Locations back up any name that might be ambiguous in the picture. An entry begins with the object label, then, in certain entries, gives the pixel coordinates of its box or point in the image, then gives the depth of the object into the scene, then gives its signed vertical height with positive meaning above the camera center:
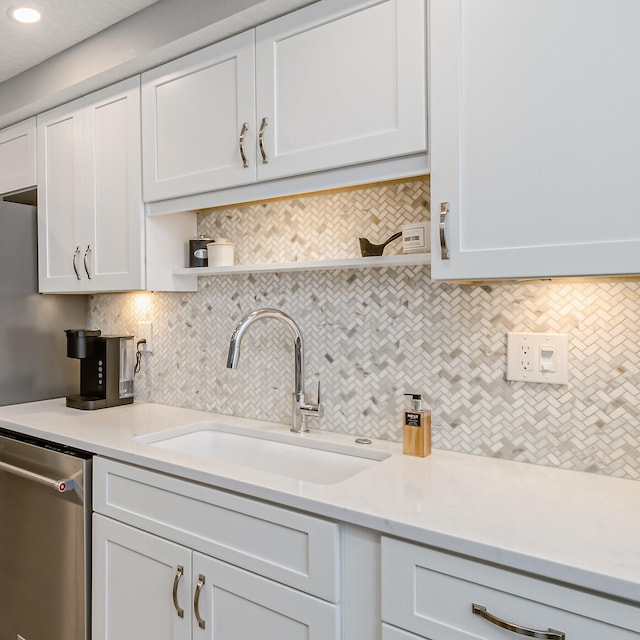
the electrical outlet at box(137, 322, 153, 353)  2.40 -0.09
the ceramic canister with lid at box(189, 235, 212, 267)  2.12 +0.26
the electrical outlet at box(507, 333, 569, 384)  1.37 -0.12
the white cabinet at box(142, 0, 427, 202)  1.35 +0.65
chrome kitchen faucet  1.78 -0.21
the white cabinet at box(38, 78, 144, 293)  2.04 +0.51
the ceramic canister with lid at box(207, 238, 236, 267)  2.01 +0.24
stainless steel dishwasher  1.67 -0.78
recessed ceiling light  1.83 +1.07
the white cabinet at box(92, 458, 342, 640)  1.15 -0.63
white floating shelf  1.47 +0.16
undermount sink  1.61 -0.46
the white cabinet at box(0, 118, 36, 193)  2.43 +0.76
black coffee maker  2.25 -0.24
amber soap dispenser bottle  1.48 -0.33
